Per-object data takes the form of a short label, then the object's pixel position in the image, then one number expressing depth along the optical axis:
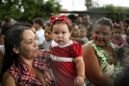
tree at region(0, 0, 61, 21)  8.08
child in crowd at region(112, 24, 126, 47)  1.52
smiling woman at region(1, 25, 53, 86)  1.03
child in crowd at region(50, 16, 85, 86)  1.35
